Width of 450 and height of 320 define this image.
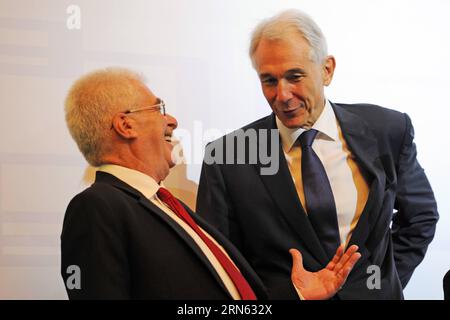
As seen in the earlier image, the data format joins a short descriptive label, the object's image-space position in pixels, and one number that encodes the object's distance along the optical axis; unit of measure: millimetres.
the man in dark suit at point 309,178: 2225
